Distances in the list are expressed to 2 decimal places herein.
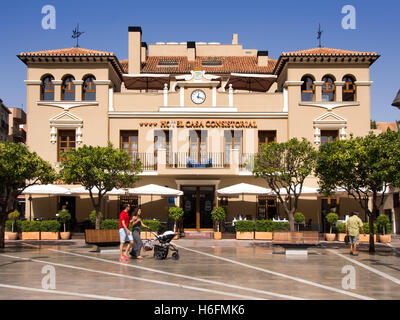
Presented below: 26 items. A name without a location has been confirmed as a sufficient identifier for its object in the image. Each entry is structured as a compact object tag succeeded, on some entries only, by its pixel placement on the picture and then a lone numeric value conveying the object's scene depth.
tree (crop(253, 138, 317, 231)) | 20.84
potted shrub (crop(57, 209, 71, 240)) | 25.70
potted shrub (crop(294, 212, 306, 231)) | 25.42
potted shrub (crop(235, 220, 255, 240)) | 25.84
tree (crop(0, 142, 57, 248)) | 19.05
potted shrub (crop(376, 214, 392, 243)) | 24.11
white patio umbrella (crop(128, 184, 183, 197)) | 25.66
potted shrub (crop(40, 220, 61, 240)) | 25.44
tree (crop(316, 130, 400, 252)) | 18.19
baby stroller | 16.28
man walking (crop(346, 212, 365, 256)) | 18.36
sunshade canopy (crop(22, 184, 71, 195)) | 25.78
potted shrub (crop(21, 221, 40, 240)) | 25.38
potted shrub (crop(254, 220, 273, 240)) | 25.81
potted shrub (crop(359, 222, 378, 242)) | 24.55
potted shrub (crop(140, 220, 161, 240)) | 25.19
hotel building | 28.33
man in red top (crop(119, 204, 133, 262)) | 16.86
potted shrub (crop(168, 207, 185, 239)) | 25.58
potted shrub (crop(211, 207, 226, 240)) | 25.84
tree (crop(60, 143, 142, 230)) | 21.36
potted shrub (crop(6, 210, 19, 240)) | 25.36
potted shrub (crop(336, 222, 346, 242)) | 25.16
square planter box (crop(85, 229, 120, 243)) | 18.32
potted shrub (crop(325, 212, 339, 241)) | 25.44
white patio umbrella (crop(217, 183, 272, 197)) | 25.52
